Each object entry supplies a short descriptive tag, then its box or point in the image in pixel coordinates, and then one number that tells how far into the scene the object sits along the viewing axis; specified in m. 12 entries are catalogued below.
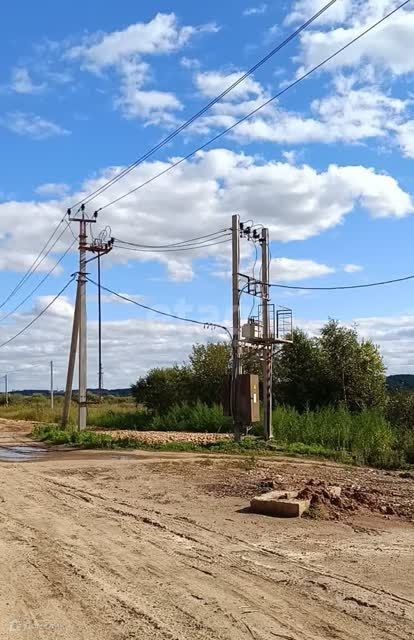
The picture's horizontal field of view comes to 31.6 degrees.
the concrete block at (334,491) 12.62
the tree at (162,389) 48.19
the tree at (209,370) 46.47
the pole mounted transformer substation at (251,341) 26.23
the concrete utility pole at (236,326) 26.33
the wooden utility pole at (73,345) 34.07
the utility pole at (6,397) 102.25
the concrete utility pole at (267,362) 27.92
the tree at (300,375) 41.16
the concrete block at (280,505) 11.60
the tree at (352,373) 40.50
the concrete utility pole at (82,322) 33.72
